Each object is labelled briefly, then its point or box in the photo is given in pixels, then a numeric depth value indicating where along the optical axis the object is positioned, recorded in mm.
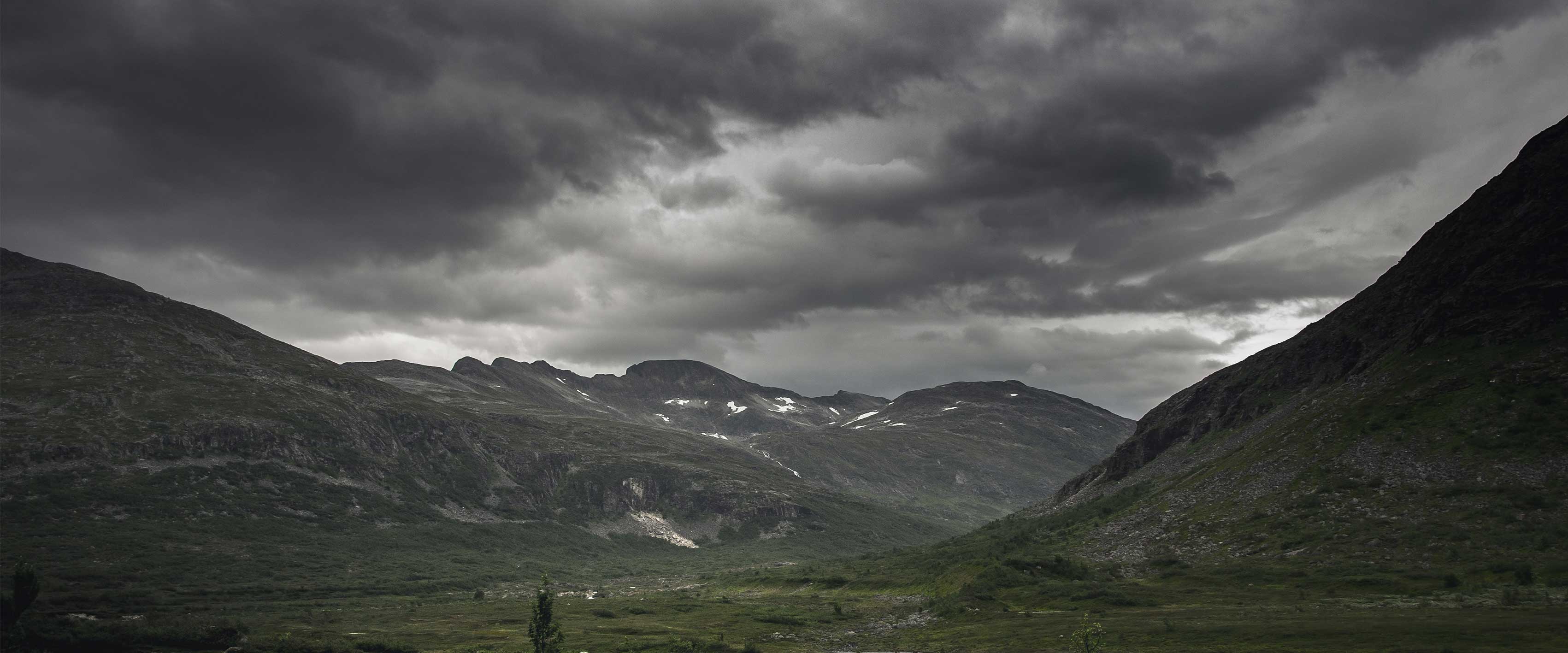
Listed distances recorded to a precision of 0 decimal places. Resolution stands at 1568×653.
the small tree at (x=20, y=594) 74688
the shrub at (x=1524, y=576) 79688
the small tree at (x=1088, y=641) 50688
